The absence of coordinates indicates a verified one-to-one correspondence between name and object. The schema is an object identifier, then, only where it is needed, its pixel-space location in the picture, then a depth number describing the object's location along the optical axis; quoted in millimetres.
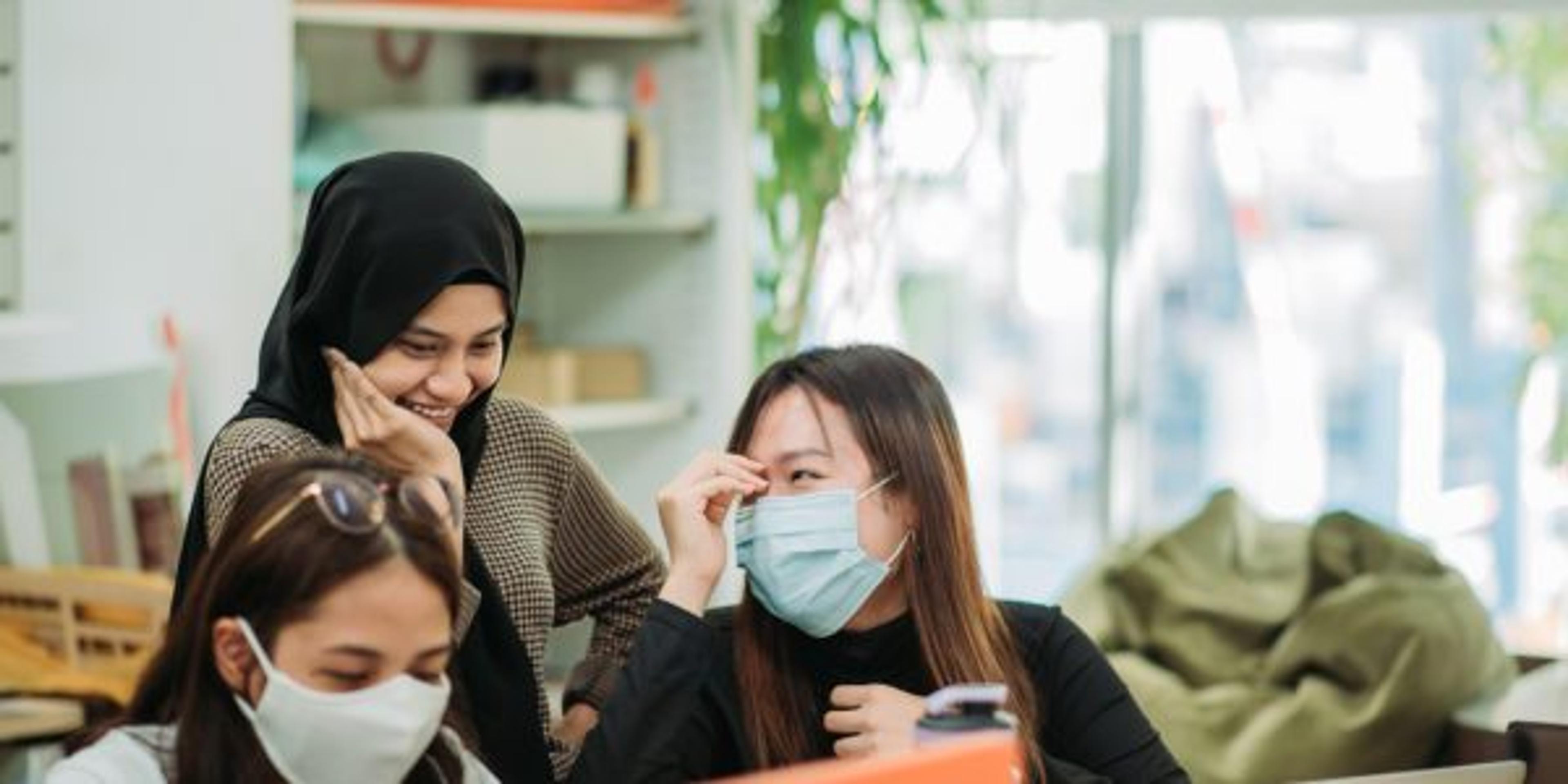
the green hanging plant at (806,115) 4750
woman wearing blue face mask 2363
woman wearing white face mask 1888
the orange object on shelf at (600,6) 4547
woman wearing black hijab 2242
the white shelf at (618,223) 4500
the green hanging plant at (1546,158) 5340
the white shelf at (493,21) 4281
